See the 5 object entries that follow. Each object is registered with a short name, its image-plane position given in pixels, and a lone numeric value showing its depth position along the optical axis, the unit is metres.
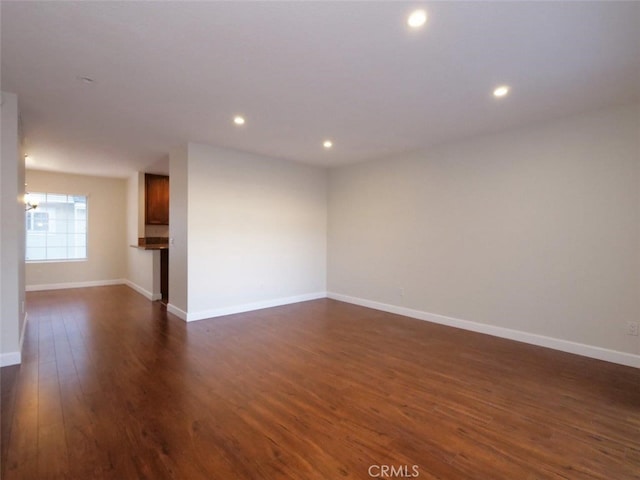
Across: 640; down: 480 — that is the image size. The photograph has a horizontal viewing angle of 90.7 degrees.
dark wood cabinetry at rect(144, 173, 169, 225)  6.64
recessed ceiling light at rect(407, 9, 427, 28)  1.80
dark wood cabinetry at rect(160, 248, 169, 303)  5.96
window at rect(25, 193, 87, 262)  6.75
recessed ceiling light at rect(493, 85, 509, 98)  2.72
